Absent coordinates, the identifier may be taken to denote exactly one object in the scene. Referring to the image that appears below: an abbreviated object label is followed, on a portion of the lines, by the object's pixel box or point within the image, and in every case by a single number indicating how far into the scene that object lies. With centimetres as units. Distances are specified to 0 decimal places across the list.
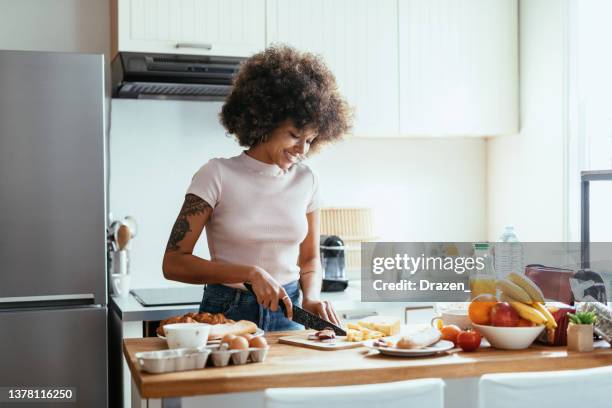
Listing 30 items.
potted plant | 163
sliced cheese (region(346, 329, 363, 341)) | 172
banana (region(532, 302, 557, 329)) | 167
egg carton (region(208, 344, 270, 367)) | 147
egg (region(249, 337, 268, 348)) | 152
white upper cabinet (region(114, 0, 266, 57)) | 293
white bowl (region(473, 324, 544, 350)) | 163
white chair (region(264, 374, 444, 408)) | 127
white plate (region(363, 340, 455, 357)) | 154
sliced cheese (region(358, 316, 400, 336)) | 179
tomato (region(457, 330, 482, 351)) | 161
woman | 200
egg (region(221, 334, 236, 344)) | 153
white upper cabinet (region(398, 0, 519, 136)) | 335
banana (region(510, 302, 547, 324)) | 165
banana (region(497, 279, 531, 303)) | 170
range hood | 296
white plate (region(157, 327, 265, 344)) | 164
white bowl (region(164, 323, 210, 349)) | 153
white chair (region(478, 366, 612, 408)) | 139
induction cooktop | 279
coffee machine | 323
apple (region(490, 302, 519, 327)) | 165
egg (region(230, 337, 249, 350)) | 150
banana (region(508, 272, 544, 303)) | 170
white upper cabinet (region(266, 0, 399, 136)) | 319
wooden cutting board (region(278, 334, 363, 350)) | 166
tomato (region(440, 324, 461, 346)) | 169
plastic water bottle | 318
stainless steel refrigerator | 257
